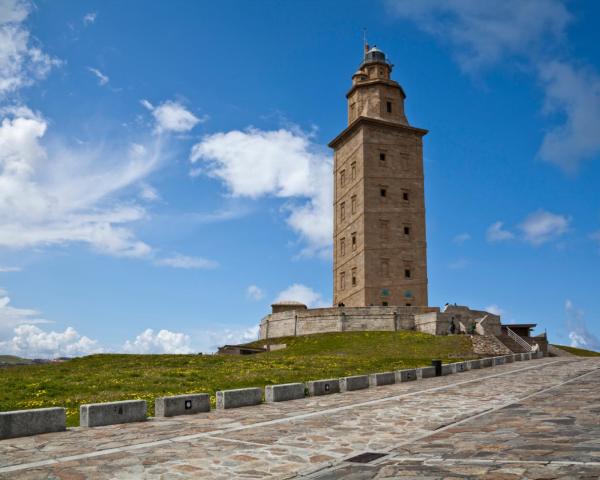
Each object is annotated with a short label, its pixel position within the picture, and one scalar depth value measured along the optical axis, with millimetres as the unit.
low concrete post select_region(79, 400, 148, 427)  11453
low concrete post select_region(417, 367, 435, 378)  23559
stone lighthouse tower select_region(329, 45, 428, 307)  59375
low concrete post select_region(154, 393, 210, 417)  12938
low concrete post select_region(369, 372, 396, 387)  20227
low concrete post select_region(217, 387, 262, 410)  14266
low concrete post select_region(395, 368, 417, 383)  21859
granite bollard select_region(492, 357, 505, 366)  31422
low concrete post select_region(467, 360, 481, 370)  28652
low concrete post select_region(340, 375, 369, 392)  18578
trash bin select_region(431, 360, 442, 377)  24812
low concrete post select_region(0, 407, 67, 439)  10102
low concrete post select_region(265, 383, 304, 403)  15641
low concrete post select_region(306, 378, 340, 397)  17133
